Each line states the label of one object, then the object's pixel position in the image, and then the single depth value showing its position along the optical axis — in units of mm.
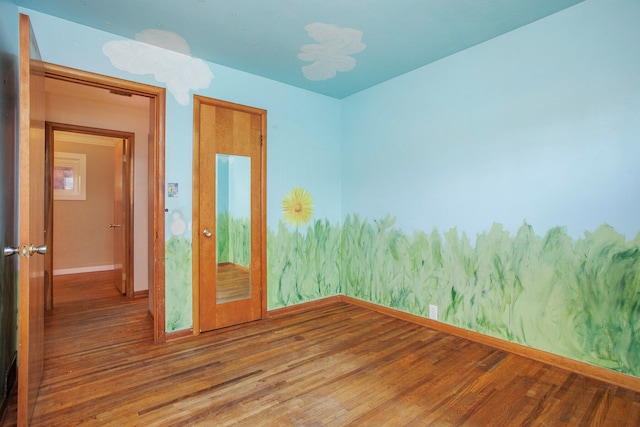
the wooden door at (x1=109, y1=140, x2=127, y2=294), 4531
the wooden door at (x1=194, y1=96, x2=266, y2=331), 3139
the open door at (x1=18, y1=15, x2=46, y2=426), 1547
